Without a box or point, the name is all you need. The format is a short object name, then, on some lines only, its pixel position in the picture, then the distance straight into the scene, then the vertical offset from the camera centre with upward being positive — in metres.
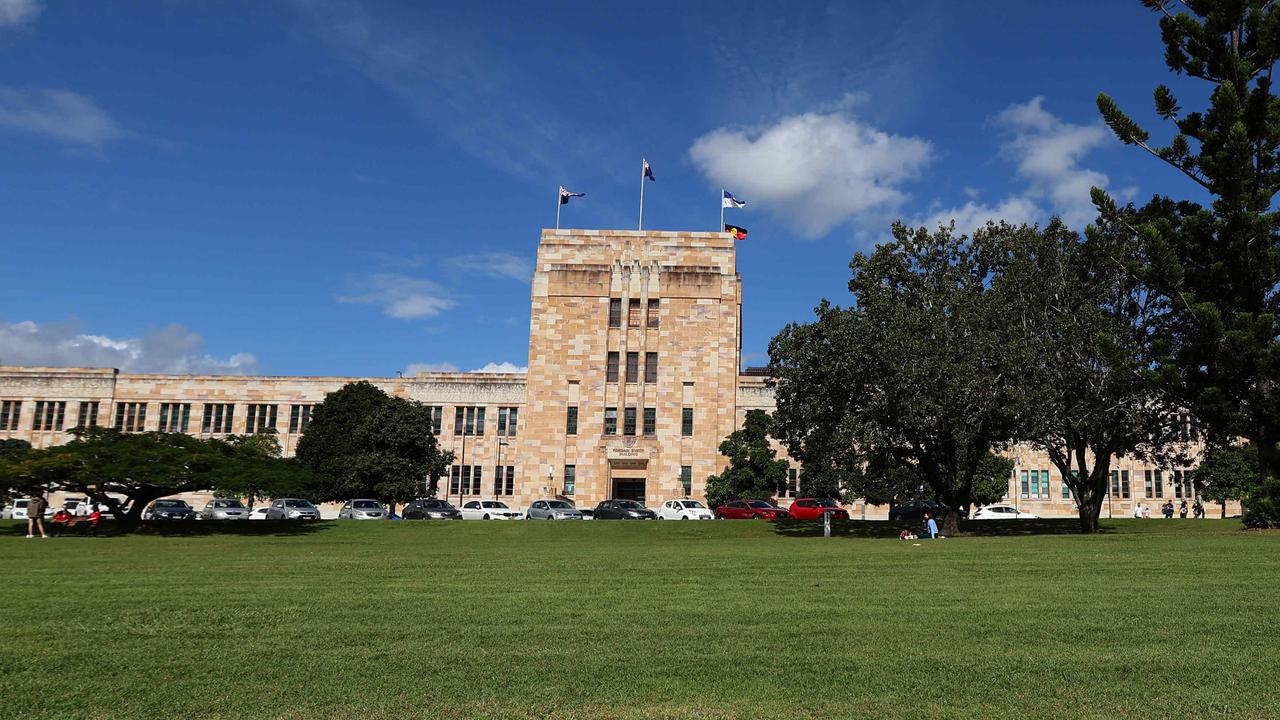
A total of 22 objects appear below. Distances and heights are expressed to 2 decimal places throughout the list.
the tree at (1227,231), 28.08 +8.84
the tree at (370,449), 52.84 +1.22
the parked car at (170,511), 51.59 -2.90
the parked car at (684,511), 51.72 -1.80
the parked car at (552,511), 53.66 -2.15
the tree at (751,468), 56.88 +0.99
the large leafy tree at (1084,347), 31.61 +5.42
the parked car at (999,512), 65.00 -1.46
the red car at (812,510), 49.44 -1.40
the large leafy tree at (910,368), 32.00 +4.47
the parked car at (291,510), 49.06 -2.45
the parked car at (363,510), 48.88 -2.32
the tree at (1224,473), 54.12 +1.72
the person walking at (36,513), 32.91 -2.10
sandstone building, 66.38 +5.95
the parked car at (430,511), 52.38 -2.37
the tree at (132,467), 33.84 -0.25
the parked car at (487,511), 54.44 -2.33
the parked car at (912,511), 53.44 -1.35
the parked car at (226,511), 51.28 -2.80
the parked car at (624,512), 51.88 -1.97
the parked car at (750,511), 50.66 -1.64
